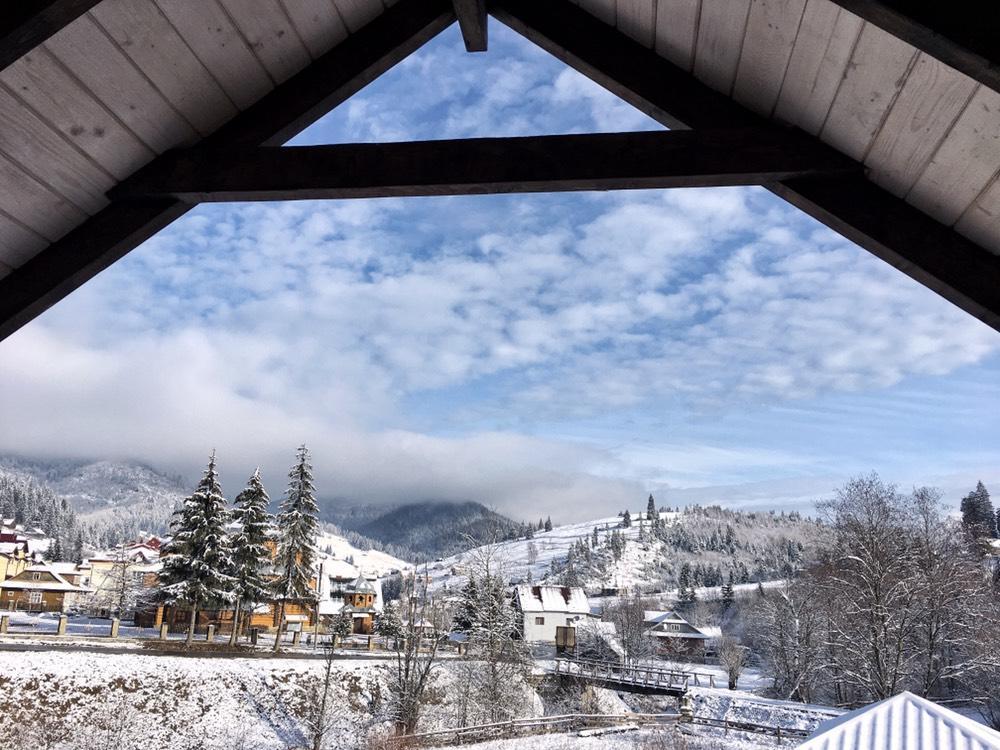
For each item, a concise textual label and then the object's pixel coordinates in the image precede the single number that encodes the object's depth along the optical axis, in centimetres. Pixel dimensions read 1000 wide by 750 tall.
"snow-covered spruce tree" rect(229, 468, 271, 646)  3278
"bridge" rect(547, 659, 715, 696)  3137
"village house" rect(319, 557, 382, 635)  5569
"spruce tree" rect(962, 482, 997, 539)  6662
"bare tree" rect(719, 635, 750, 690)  4040
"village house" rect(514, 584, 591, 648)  5834
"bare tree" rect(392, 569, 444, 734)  2383
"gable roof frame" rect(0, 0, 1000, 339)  269
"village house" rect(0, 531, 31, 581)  5504
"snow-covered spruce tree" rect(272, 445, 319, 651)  3447
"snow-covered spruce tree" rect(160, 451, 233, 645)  3100
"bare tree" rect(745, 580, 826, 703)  3441
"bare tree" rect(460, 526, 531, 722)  2678
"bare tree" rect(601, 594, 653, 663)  5084
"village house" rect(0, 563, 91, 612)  5094
